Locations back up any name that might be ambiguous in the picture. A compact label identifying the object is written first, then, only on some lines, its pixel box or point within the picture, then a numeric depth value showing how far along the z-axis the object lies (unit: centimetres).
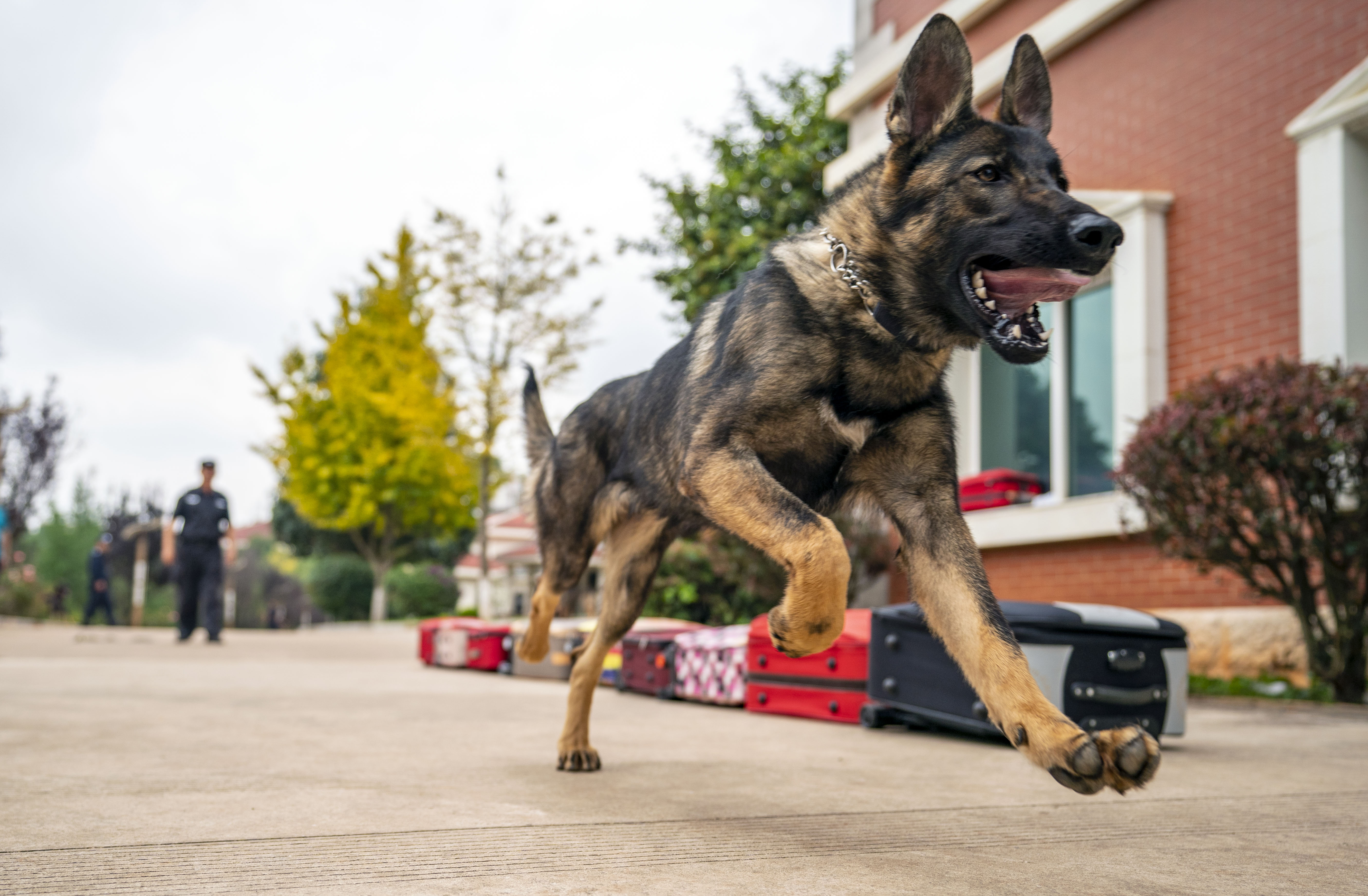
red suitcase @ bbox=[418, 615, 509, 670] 944
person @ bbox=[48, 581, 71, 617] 2303
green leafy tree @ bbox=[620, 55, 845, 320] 1366
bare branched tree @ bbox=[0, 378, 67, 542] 2866
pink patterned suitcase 638
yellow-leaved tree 2309
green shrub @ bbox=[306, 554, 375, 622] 2817
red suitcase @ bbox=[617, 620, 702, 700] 708
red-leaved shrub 600
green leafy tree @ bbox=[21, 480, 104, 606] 2447
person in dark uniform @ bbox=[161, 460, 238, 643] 1233
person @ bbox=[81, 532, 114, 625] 1886
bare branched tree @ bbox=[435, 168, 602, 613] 2002
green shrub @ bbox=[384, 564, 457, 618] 2692
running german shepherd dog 248
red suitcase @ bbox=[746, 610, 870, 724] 541
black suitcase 434
